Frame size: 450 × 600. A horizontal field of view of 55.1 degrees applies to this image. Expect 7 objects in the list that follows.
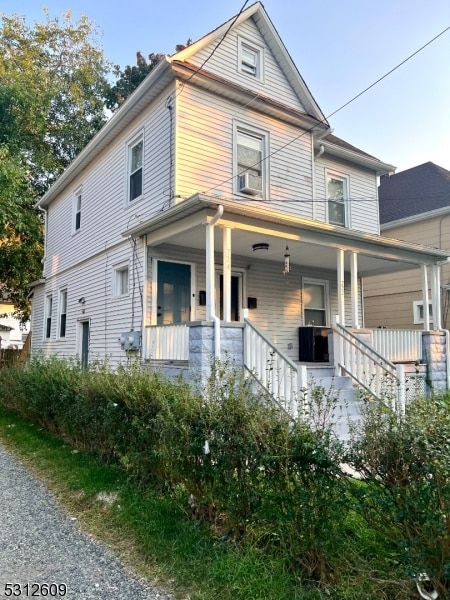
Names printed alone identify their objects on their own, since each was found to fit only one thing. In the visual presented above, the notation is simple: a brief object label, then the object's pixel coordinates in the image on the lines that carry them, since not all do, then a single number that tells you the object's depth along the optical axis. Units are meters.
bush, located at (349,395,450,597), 2.09
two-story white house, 7.35
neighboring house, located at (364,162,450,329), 13.19
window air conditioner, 9.36
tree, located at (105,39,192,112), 21.88
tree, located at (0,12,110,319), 14.76
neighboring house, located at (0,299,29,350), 32.14
